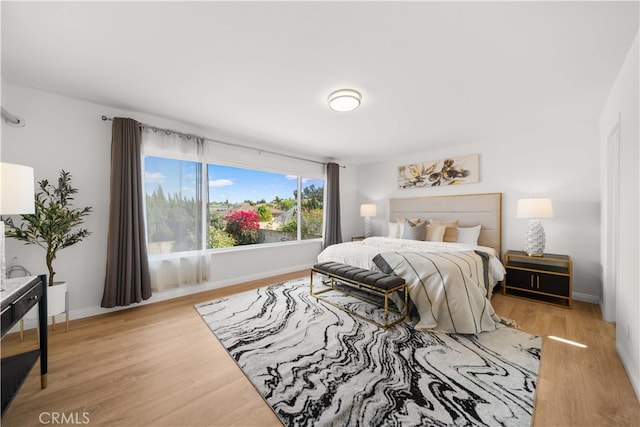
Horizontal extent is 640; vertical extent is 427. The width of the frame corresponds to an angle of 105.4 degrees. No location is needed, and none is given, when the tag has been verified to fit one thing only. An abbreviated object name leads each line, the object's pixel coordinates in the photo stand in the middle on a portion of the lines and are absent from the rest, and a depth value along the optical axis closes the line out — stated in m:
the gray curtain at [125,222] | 2.81
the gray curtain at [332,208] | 5.36
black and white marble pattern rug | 1.47
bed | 2.43
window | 3.27
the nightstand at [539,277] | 3.06
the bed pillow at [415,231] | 4.30
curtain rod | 3.09
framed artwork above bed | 4.31
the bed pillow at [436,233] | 4.13
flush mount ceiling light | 2.45
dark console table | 1.28
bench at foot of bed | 2.56
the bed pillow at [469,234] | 3.97
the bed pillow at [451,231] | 4.14
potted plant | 2.31
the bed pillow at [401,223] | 4.56
